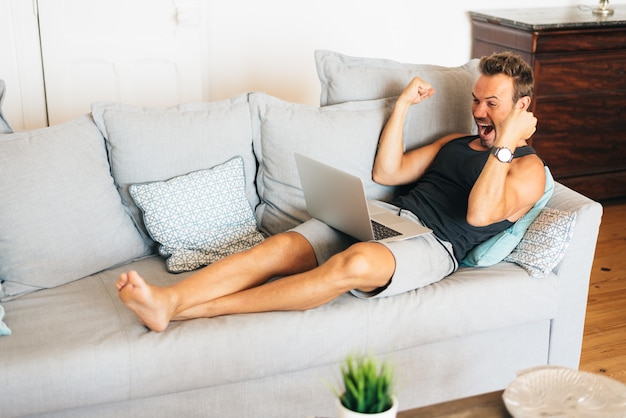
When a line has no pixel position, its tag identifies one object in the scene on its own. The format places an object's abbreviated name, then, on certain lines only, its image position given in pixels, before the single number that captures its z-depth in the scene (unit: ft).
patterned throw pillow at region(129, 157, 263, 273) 8.03
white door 11.26
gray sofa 6.66
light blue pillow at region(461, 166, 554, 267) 8.01
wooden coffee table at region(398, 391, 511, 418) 5.49
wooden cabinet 12.32
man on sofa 7.13
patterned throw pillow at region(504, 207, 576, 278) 7.72
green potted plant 4.72
